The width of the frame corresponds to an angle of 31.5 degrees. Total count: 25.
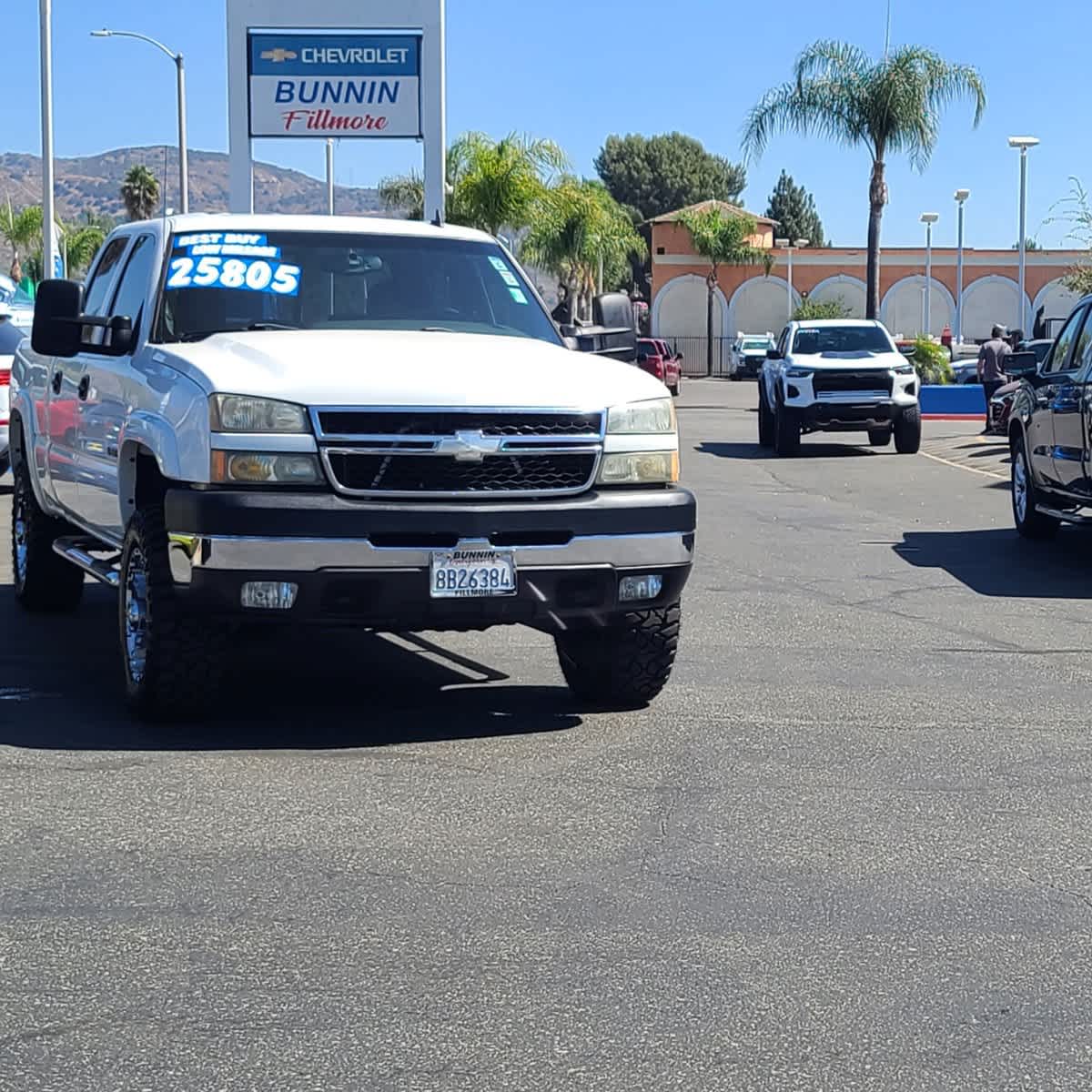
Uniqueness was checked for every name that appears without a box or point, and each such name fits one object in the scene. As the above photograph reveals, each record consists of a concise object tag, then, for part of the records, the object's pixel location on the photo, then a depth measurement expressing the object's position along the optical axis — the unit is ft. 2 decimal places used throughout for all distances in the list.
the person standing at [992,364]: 102.73
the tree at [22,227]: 290.76
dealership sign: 83.87
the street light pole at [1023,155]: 153.29
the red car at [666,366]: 163.32
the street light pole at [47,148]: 114.01
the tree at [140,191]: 335.67
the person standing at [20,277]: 147.85
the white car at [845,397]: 84.74
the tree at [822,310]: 243.19
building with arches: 272.31
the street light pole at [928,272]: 228.82
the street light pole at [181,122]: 134.72
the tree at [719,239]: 268.21
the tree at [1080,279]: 111.96
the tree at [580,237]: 207.72
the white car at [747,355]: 237.86
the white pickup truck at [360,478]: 22.68
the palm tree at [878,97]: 137.69
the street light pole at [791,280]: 269.44
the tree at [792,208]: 420.36
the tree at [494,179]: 145.28
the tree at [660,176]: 398.42
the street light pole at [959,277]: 205.77
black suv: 43.52
